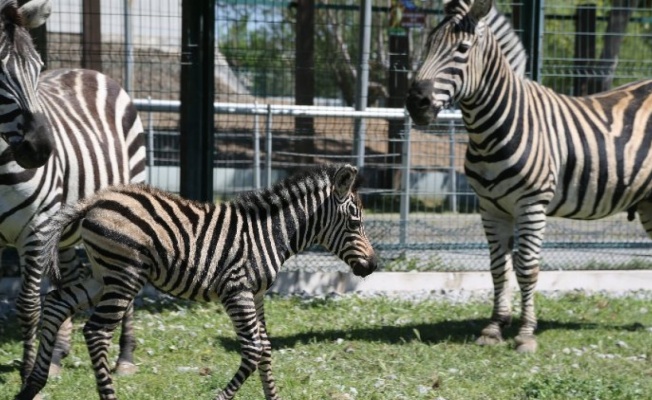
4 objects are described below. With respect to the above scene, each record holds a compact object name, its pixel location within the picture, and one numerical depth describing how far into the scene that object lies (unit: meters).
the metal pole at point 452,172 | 11.03
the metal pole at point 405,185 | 10.73
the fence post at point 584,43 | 11.37
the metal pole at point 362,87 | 10.78
